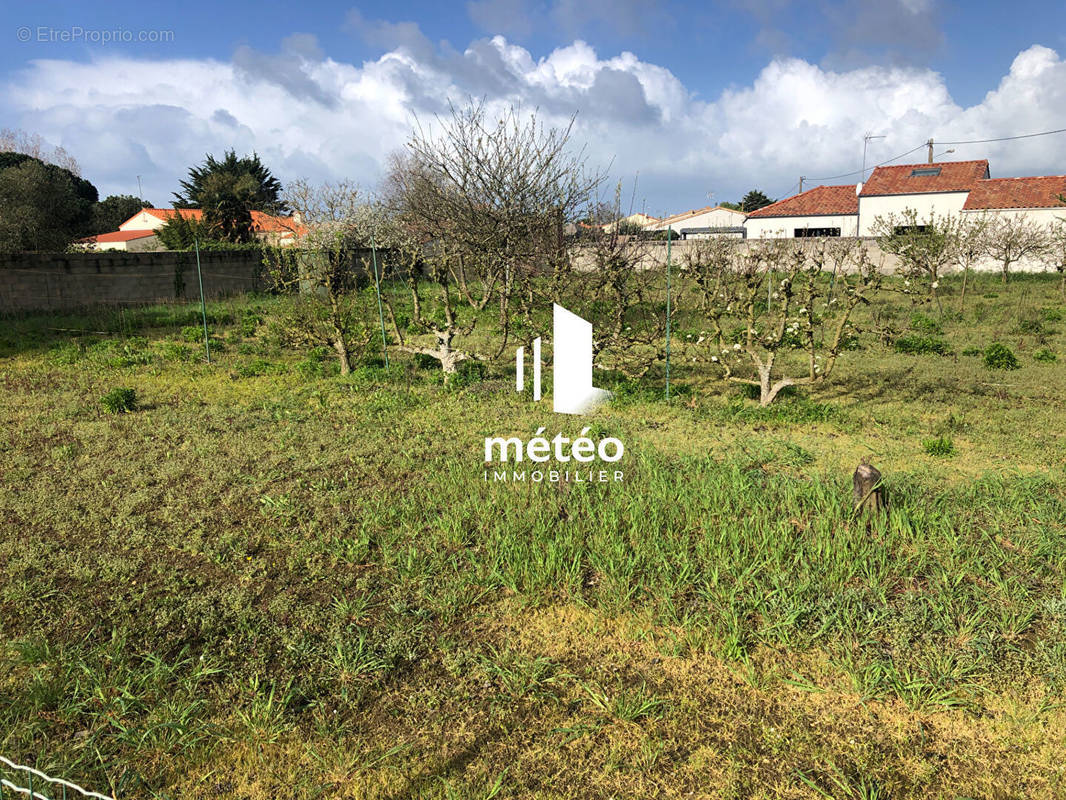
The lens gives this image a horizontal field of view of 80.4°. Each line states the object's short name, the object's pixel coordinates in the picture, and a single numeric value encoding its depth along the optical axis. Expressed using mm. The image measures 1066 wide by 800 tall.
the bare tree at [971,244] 18250
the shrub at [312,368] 9320
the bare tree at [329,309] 9461
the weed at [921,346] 10883
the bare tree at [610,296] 8289
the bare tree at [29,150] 28438
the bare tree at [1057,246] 17812
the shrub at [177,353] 10117
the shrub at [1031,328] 12148
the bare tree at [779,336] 7043
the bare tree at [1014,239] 19156
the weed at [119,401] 7238
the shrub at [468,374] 8488
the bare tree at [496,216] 9438
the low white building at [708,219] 42094
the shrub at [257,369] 9414
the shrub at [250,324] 12000
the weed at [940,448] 5789
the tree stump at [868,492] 4285
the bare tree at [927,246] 17233
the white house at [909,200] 27031
